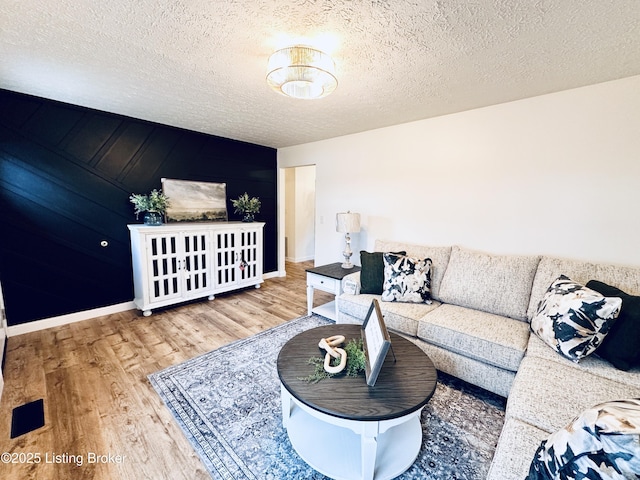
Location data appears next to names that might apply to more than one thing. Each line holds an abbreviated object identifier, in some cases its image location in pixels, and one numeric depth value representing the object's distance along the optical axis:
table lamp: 3.46
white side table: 3.13
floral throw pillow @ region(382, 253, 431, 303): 2.59
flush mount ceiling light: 1.69
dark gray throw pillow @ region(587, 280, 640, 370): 1.56
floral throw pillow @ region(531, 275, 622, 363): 1.60
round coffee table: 1.29
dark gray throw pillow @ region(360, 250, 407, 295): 2.82
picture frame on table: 1.36
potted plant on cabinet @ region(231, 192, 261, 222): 4.38
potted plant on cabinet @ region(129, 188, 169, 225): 3.34
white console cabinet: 3.28
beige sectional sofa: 1.26
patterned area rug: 1.47
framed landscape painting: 3.75
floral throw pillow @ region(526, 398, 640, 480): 0.57
